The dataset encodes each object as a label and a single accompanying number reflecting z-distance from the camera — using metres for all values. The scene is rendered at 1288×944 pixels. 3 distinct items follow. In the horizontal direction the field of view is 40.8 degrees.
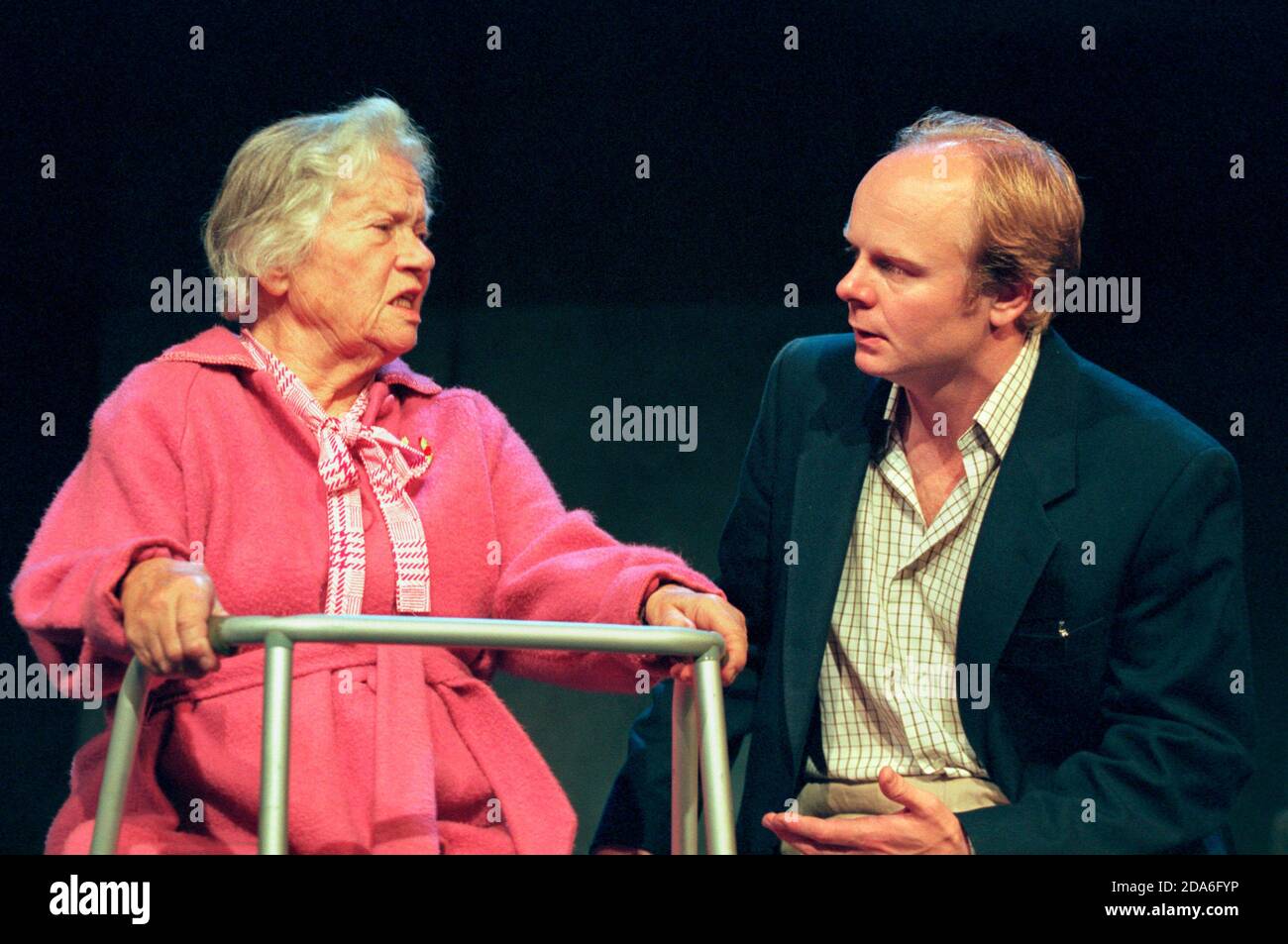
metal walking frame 1.75
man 2.30
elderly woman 2.04
